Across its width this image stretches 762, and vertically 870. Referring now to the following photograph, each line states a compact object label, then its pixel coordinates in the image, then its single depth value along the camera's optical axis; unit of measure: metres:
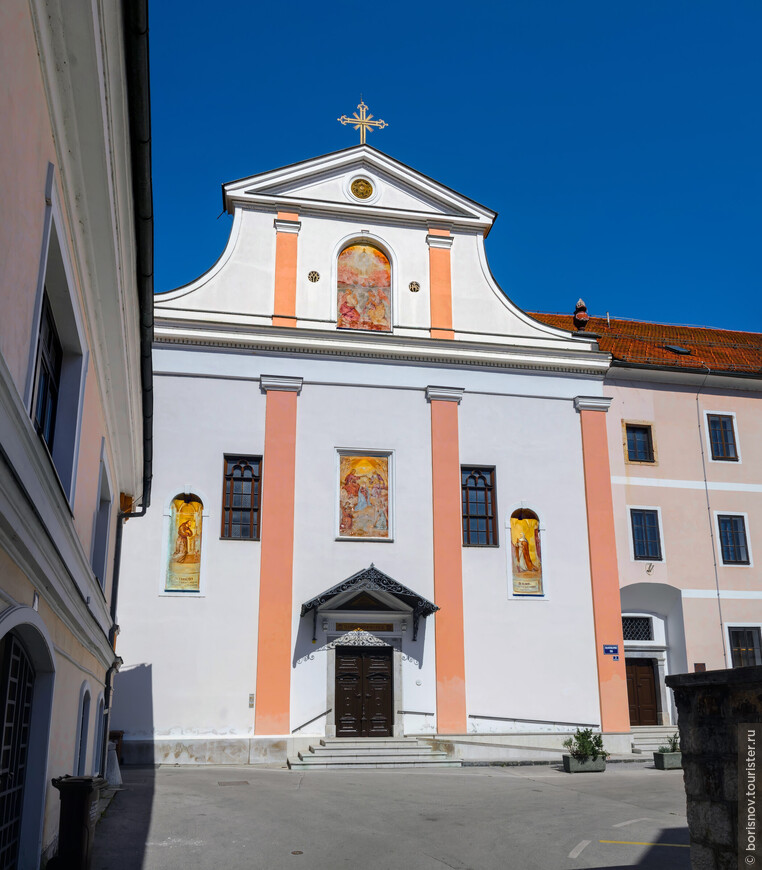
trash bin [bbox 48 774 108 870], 7.60
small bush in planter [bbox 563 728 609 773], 19.02
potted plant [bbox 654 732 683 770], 19.14
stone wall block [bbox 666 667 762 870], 5.43
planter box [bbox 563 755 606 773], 18.98
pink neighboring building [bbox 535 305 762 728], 24.75
